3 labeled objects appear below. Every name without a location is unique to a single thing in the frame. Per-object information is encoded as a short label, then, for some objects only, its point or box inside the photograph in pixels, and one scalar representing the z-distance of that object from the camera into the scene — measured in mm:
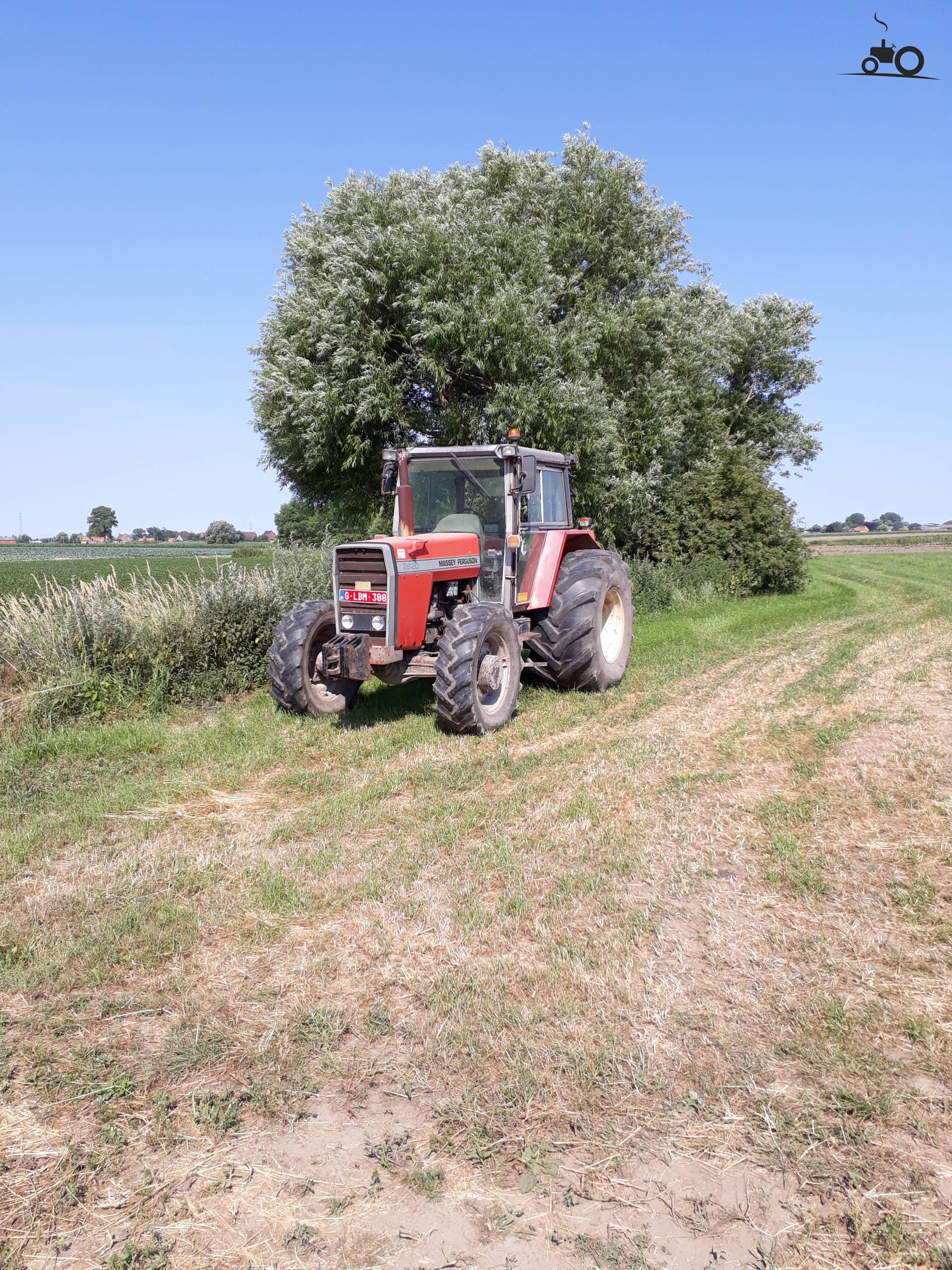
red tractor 7391
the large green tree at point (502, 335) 15148
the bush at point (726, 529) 19281
